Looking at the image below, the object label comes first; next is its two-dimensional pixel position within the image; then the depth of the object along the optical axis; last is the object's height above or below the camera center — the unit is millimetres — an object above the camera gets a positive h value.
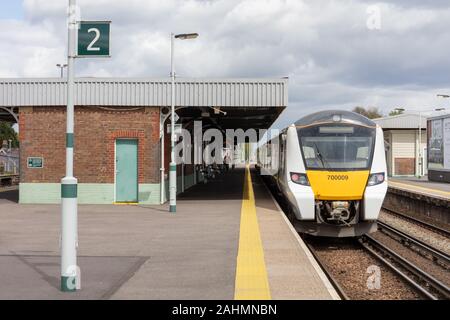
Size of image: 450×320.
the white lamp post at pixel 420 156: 43369 +163
